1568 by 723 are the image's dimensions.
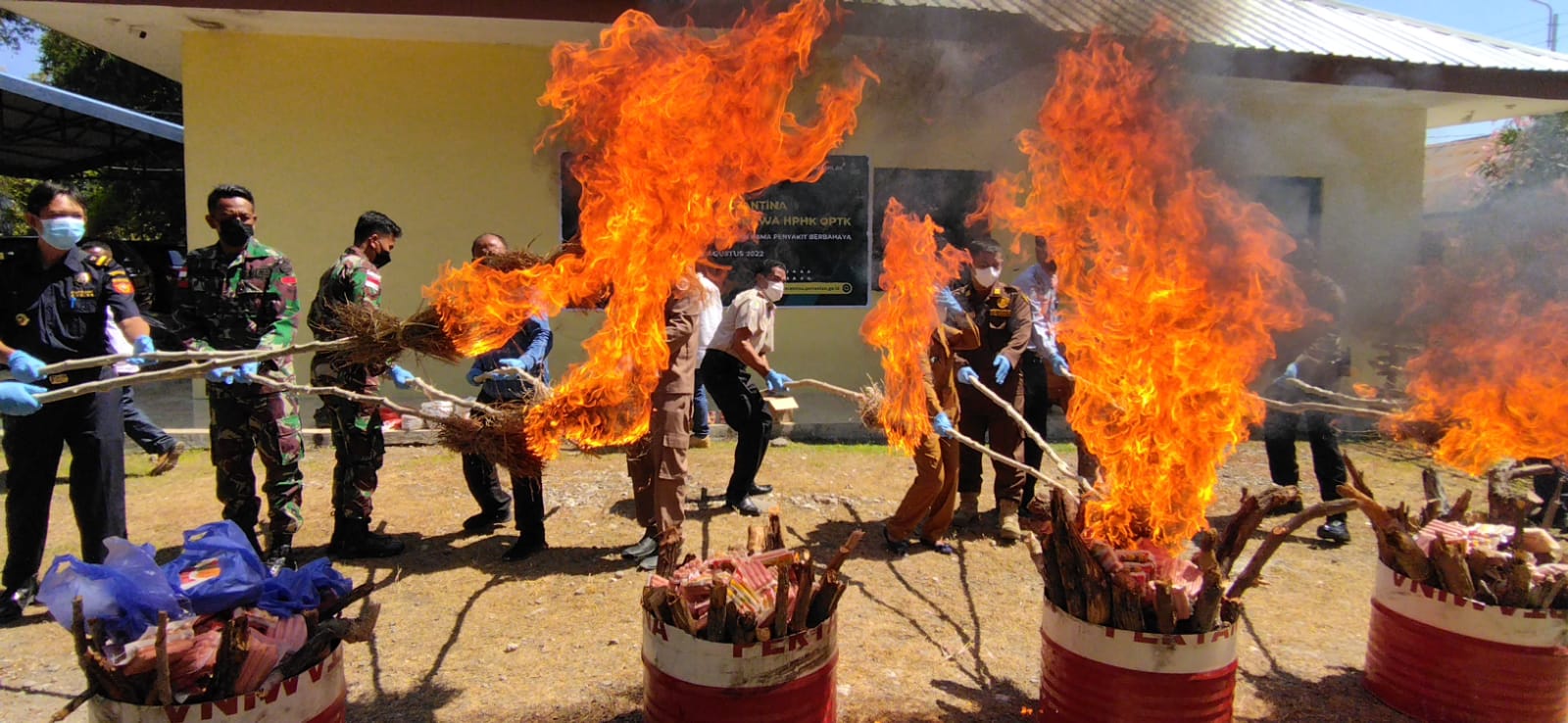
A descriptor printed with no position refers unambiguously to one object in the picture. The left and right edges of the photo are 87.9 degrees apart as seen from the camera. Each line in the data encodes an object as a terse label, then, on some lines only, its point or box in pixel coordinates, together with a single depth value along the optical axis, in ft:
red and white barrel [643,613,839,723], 9.18
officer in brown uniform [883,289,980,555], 17.47
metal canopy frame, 36.11
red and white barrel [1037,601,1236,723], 9.66
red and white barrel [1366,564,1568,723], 10.80
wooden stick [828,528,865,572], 9.85
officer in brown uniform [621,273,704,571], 16.25
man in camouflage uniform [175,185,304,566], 15.56
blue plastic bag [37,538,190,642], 8.67
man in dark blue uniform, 13.71
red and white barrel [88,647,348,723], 7.91
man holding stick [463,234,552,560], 16.52
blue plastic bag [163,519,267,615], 9.32
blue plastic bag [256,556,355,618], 9.50
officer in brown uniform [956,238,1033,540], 19.35
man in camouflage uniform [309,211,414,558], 16.21
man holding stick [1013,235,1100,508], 20.57
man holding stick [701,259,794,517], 20.54
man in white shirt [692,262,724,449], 23.20
